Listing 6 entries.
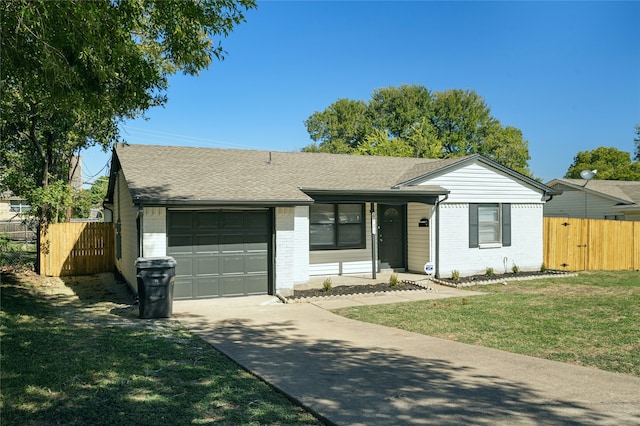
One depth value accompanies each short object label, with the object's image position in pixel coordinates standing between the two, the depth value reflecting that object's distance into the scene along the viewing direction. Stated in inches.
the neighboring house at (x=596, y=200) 1019.3
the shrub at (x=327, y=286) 526.0
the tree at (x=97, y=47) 304.7
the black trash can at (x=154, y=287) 402.0
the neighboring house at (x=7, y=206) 1786.4
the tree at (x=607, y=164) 2228.3
